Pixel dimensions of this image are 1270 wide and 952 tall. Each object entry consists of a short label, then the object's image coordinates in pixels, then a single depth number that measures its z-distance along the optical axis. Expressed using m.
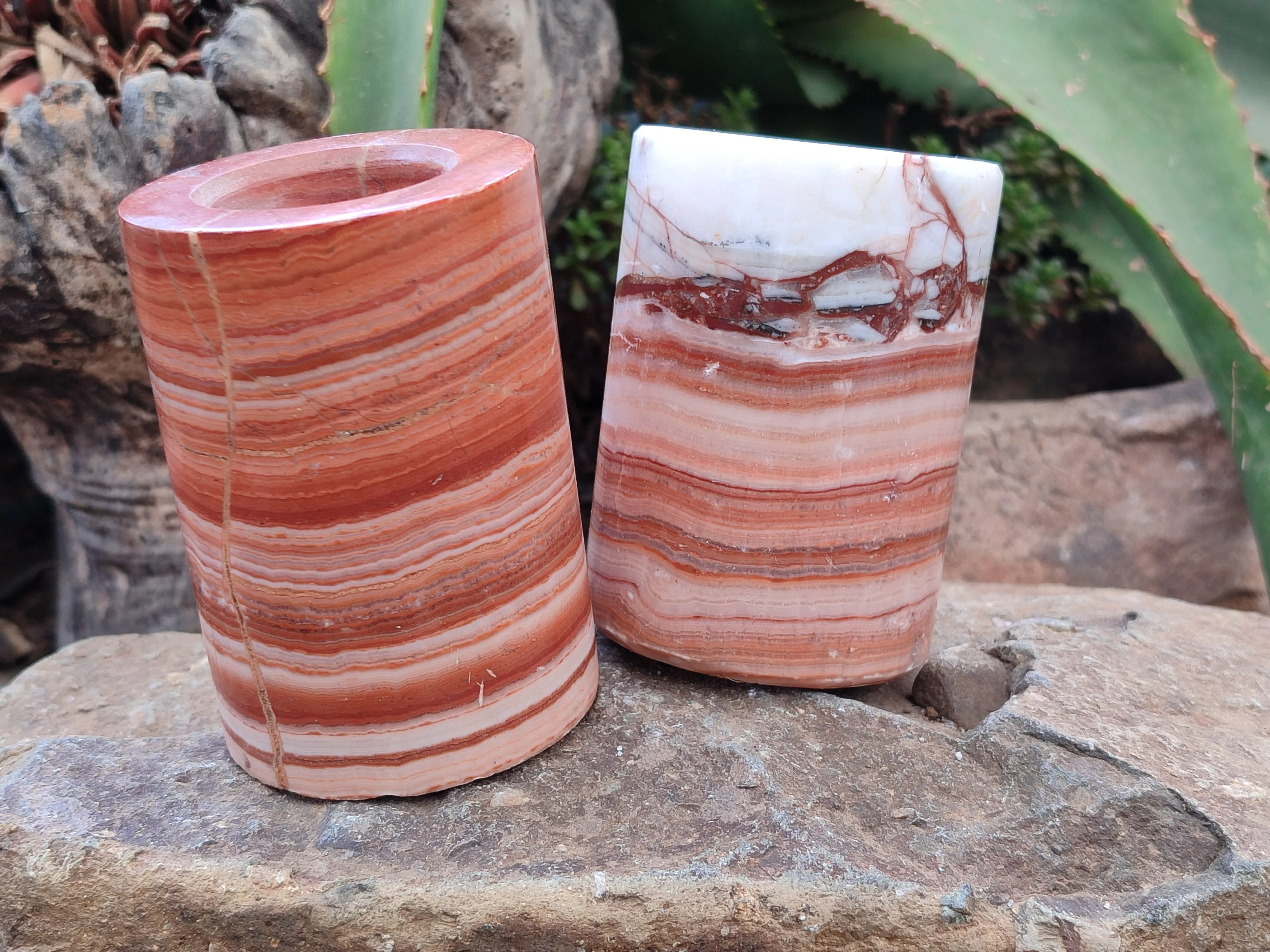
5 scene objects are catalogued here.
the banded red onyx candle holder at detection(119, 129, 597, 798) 0.17
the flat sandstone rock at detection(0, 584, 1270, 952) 0.18
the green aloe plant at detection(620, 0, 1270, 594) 0.27
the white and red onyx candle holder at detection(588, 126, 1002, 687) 0.20
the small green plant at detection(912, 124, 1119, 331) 0.39
